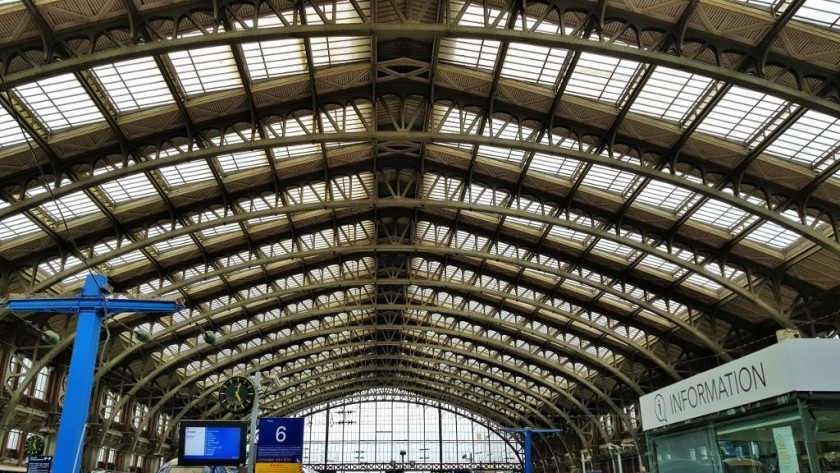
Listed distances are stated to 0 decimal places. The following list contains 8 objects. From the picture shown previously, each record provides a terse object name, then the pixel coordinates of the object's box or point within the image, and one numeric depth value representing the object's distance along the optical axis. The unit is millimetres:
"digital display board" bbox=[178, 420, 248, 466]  16453
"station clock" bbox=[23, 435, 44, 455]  36781
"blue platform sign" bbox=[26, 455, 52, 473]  24641
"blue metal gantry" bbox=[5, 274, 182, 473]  13844
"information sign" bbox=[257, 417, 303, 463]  17062
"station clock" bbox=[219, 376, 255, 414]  18844
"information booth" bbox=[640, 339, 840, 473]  8664
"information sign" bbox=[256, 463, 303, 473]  16562
